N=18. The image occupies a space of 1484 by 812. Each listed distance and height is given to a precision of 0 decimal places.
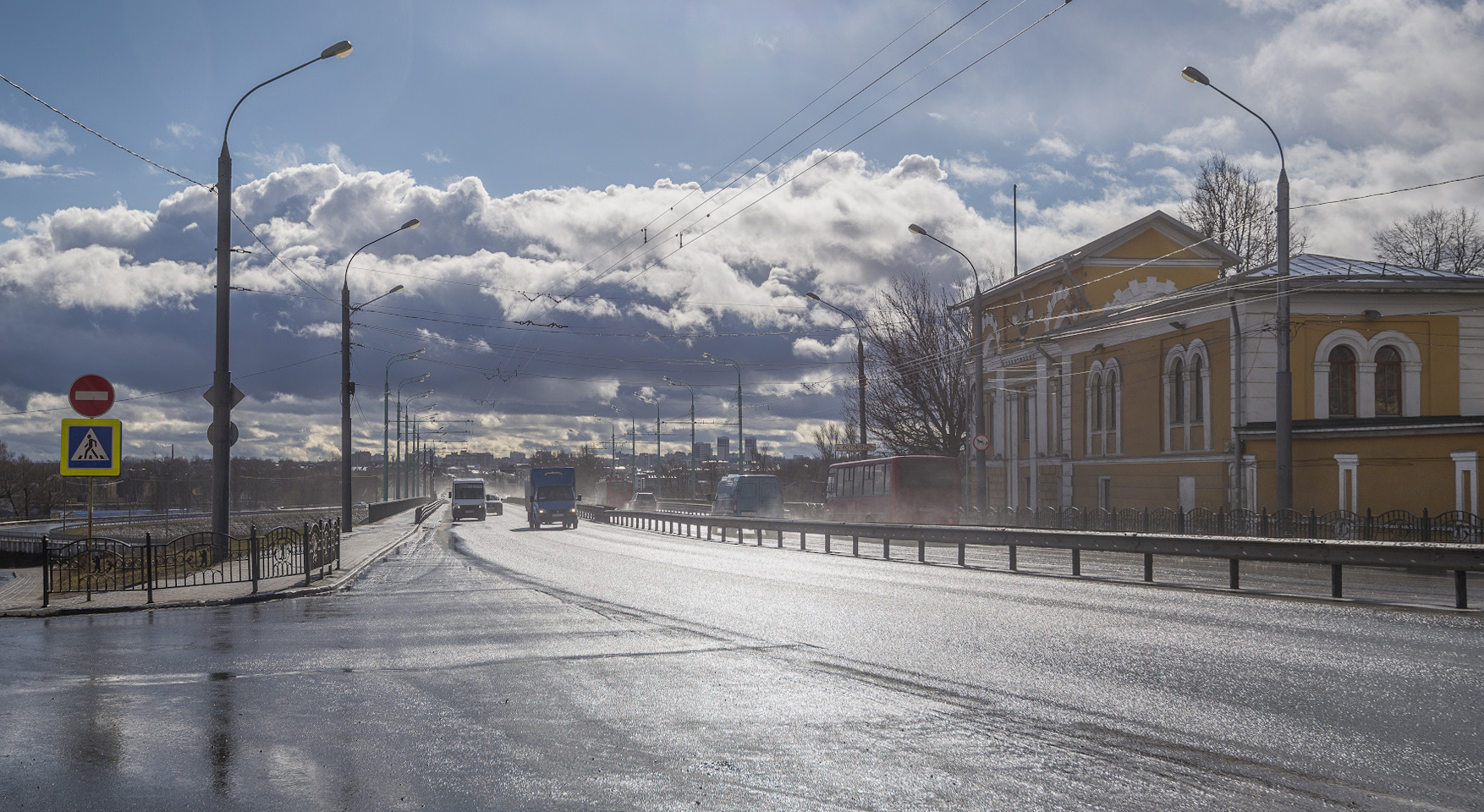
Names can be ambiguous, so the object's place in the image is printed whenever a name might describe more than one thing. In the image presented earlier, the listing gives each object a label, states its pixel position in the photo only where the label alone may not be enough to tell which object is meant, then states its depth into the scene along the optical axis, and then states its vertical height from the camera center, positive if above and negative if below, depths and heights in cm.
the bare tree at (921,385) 5584 +260
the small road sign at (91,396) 1587 +66
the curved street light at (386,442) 6550 -10
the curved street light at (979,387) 3569 +162
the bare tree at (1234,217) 5375 +1076
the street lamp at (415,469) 11275 -316
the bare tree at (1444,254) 4959 +827
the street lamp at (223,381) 2164 +119
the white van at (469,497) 6556 -343
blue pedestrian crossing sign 1570 -8
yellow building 2947 +175
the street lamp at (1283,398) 2434 +80
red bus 3984 -200
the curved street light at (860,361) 4792 +328
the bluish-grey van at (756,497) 5181 -279
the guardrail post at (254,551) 1794 -179
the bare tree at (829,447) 7844 -72
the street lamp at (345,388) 3866 +182
